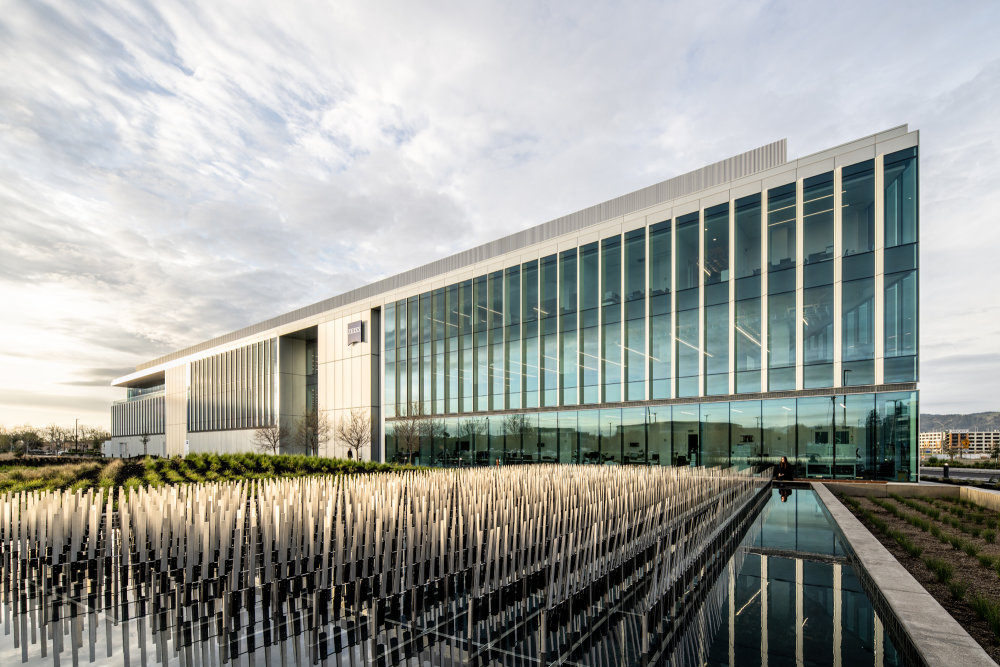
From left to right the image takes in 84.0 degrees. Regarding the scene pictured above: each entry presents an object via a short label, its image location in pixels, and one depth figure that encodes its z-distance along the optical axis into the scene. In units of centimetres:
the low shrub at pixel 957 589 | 611
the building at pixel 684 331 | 2083
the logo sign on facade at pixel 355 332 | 4300
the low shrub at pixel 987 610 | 509
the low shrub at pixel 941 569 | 670
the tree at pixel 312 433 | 4409
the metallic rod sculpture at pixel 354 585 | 457
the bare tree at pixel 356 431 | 3925
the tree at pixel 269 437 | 4873
